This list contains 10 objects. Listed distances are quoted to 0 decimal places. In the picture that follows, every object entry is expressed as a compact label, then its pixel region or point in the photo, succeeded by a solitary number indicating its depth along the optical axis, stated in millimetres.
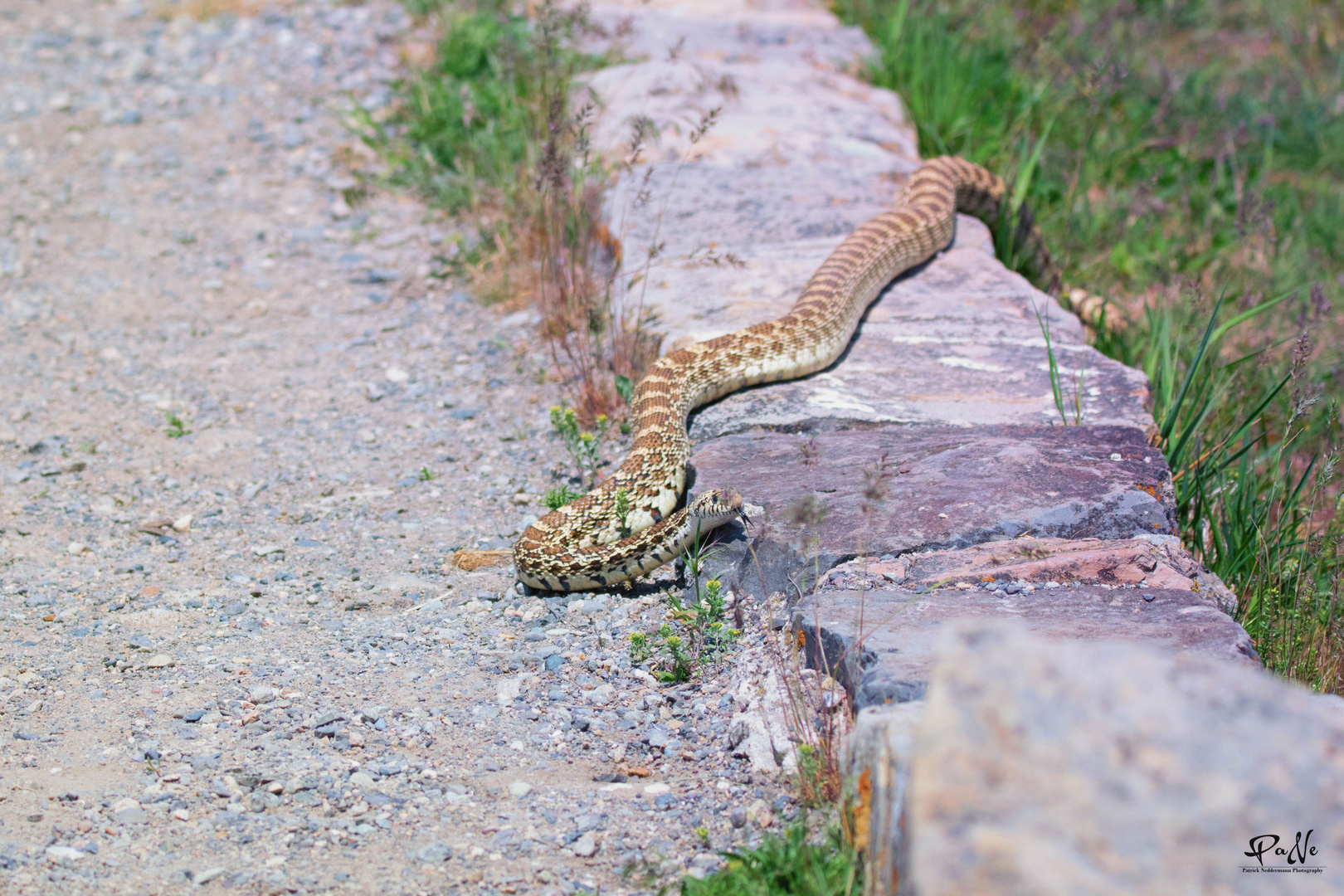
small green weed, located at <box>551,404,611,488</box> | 11078
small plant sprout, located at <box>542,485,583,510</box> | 10367
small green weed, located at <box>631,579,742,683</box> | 8242
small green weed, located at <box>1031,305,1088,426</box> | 10594
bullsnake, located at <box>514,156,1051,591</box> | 9305
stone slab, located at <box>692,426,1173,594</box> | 8687
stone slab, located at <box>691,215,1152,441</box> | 11008
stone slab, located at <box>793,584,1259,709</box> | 6625
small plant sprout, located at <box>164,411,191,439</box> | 12500
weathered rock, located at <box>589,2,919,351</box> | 13508
